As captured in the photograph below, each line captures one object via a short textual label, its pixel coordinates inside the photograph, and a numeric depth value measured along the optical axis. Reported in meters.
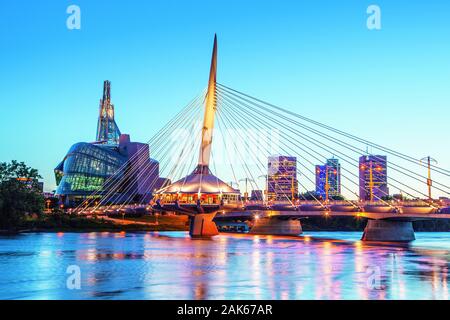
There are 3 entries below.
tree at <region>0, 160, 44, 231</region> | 95.50
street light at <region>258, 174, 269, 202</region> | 145.01
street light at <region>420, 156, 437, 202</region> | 71.41
